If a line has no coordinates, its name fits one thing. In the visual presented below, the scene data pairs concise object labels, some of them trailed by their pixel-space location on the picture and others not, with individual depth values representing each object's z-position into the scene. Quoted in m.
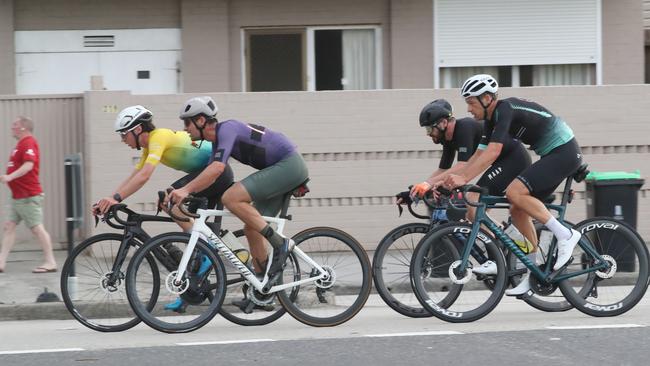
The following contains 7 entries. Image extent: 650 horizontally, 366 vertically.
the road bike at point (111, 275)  16.37
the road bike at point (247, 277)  16.11
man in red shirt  22.92
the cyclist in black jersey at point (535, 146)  16.48
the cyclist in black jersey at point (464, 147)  17.28
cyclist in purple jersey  16.00
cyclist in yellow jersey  16.66
